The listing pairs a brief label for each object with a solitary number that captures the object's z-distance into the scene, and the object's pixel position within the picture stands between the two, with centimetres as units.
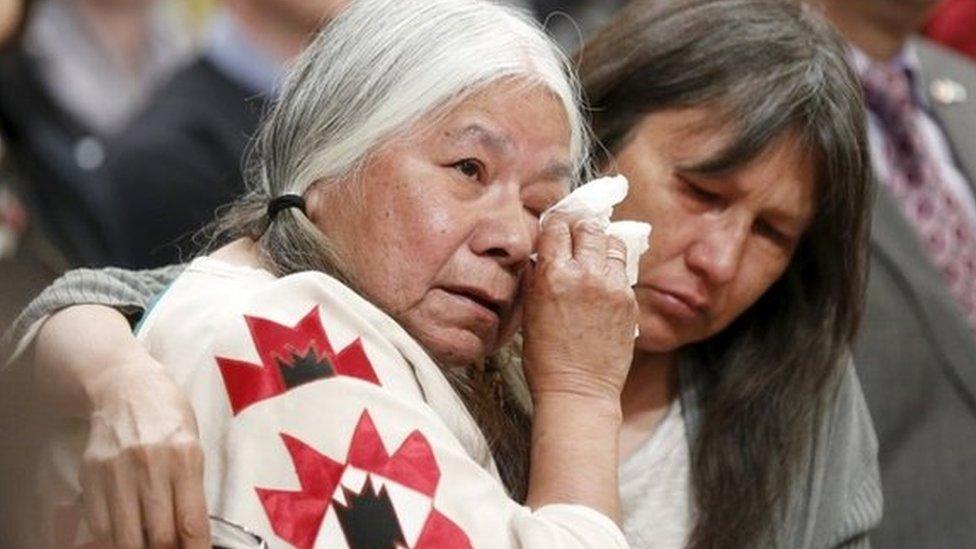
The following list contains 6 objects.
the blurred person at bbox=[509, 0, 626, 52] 946
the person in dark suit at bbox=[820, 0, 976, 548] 674
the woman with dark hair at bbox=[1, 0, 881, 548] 568
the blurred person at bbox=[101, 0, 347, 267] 769
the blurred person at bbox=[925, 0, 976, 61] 924
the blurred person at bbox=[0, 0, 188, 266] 792
